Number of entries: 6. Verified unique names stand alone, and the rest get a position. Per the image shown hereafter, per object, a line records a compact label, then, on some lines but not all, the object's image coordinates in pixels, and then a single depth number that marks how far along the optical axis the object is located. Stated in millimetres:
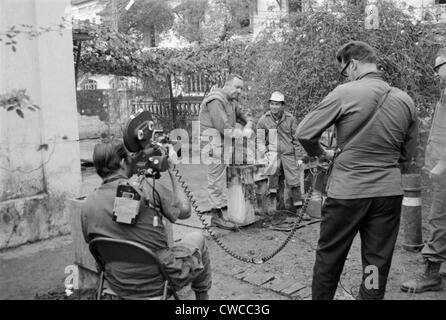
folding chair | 2756
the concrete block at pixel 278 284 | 4390
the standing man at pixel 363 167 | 3293
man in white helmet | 6645
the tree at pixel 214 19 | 18128
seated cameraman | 2916
